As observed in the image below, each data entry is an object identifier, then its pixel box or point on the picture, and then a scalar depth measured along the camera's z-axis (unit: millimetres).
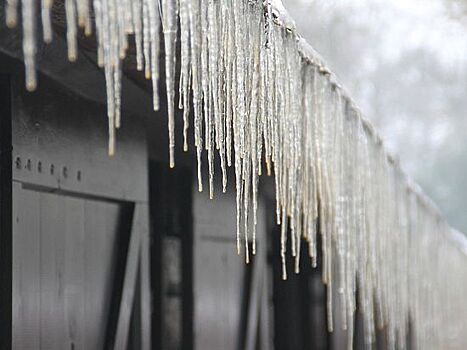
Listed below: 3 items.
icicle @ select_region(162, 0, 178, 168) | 3291
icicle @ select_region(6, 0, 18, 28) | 2549
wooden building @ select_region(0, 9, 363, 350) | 4742
